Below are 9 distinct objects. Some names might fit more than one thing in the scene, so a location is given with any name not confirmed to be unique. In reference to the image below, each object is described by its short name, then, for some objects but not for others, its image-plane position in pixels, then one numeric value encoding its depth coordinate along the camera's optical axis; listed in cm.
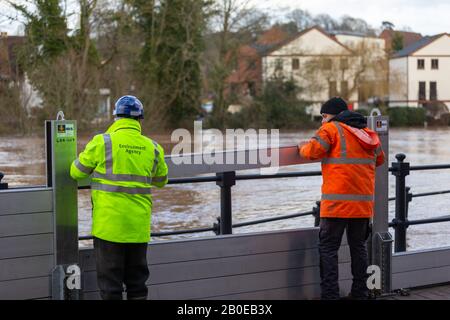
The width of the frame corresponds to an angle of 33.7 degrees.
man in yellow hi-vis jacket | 527
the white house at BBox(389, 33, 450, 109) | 8500
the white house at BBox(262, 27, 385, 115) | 6444
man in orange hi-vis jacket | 612
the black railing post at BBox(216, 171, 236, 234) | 665
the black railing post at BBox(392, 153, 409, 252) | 741
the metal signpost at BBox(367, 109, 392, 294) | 685
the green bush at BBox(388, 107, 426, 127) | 7306
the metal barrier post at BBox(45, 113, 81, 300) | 555
